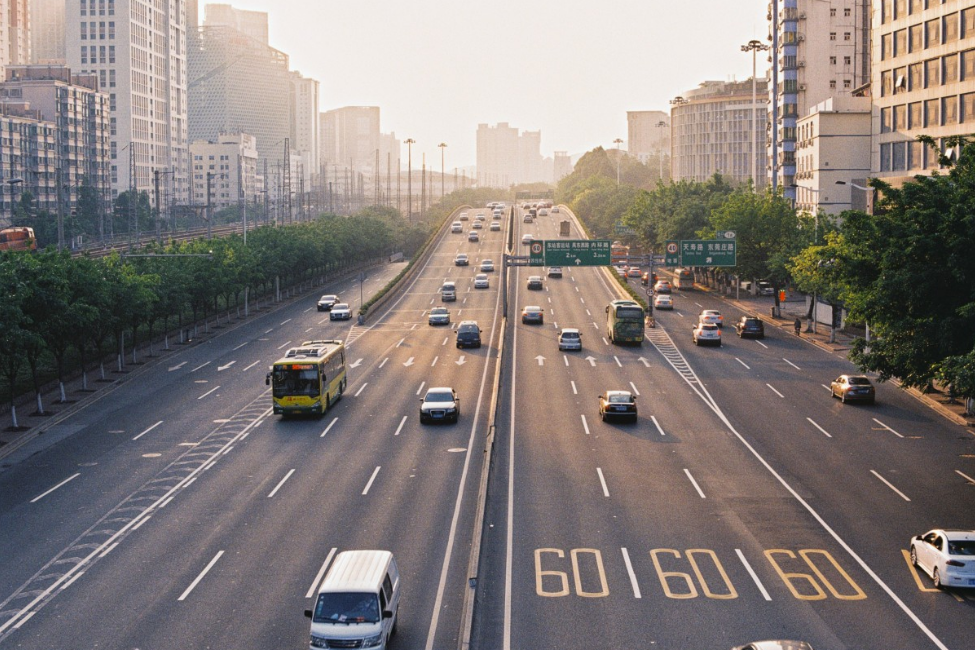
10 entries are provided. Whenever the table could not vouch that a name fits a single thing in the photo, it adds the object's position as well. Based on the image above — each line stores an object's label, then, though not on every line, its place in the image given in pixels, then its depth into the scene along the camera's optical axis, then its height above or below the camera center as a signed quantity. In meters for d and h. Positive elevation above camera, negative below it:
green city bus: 72.44 -4.90
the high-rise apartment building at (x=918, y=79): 70.19 +12.54
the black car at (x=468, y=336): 71.69 -5.64
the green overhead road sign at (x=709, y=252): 86.88 +0.11
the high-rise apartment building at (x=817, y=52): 127.81 +24.93
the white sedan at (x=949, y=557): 26.11 -7.76
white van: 21.23 -7.37
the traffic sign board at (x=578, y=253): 88.06 +0.07
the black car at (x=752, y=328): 76.25 -5.47
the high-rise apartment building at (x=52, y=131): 154.62 +20.09
